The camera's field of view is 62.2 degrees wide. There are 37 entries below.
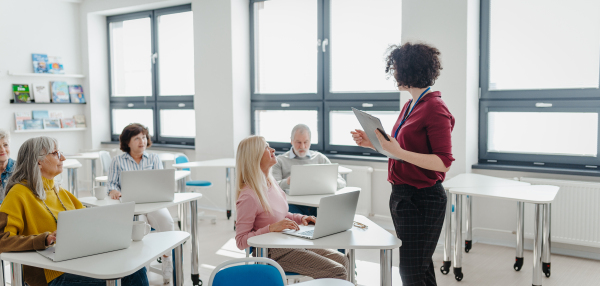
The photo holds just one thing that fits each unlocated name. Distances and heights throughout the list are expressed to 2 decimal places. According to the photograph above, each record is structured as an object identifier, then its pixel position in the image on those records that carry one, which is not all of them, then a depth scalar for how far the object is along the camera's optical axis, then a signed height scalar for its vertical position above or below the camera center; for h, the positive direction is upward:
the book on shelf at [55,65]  7.06 +0.62
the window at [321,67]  5.34 +0.46
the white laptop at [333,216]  2.30 -0.53
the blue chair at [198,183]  5.55 -0.85
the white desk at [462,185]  3.79 -0.62
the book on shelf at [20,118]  6.75 -0.13
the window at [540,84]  4.30 +0.19
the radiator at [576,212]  4.09 -0.91
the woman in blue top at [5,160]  3.57 -0.37
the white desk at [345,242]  2.28 -0.63
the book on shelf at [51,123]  7.09 -0.21
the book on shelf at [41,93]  6.93 +0.22
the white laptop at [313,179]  3.40 -0.51
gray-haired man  4.07 -0.41
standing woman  2.16 -0.28
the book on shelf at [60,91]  7.11 +0.25
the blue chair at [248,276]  1.94 -0.66
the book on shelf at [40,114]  6.97 -0.08
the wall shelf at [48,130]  6.75 -0.30
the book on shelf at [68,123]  7.28 -0.21
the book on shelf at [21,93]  6.71 +0.21
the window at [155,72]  6.80 +0.51
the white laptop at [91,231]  2.01 -0.52
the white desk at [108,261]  1.97 -0.64
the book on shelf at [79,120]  7.48 -0.18
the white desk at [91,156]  6.11 -0.60
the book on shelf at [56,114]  7.17 -0.08
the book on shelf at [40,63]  6.88 +0.64
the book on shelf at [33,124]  6.88 -0.21
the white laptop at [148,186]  3.14 -0.50
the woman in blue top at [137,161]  3.84 -0.43
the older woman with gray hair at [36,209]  2.17 -0.47
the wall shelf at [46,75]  6.61 +0.47
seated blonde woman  2.57 -0.58
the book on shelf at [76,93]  7.35 +0.22
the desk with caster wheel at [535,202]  3.37 -0.68
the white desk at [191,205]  3.21 -0.63
